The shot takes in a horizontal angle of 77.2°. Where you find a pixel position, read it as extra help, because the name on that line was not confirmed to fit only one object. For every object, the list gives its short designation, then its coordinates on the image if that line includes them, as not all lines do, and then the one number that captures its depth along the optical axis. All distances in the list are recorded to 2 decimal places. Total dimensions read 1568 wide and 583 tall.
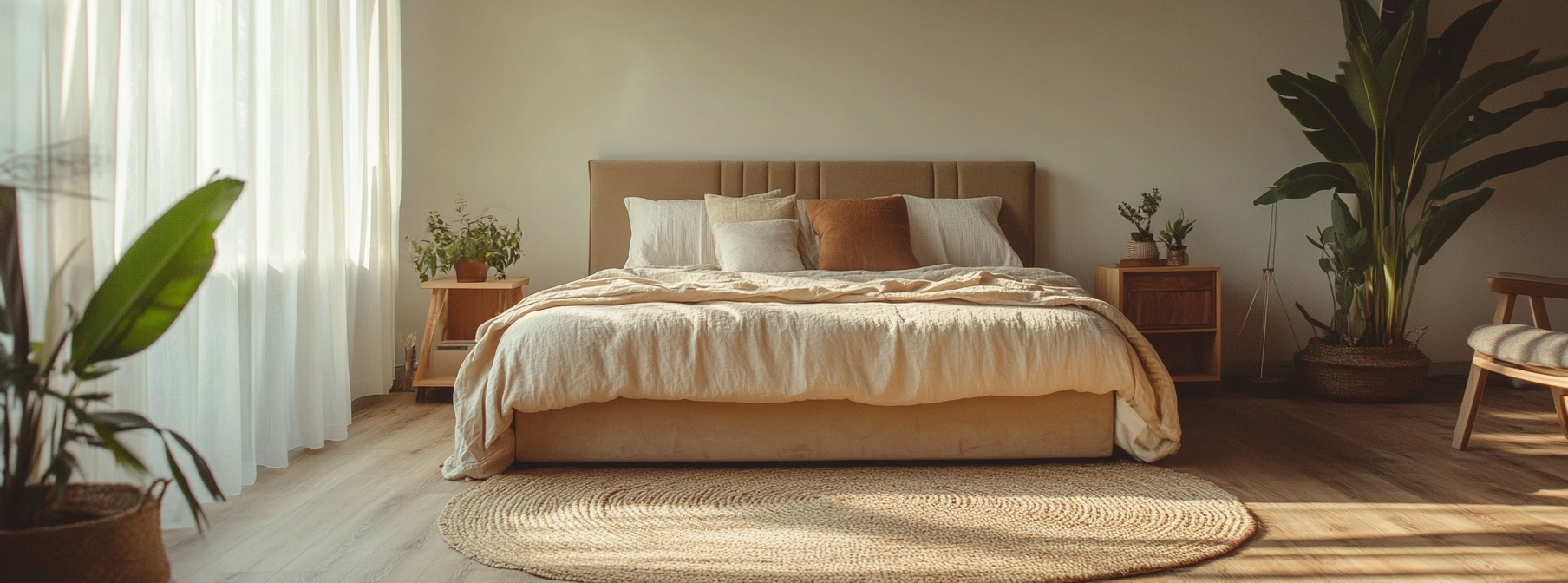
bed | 2.63
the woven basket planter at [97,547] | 1.30
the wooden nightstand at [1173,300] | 4.09
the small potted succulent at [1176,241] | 4.17
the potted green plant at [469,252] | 3.93
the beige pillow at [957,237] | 4.23
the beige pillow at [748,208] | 4.17
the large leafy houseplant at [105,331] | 1.38
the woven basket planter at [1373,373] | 3.94
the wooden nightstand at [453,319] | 3.87
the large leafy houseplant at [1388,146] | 3.76
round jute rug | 1.97
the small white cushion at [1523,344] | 2.65
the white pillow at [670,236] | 4.12
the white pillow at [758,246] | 3.88
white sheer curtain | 1.88
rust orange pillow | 3.99
